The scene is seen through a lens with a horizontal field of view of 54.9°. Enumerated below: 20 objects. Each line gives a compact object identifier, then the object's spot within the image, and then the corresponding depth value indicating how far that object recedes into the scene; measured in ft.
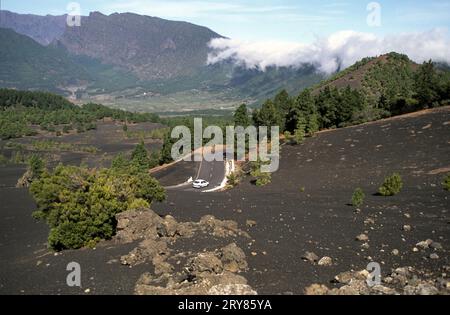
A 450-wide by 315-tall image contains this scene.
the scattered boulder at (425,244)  50.98
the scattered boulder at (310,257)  48.70
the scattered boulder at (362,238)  55.83
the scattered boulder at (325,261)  47.37
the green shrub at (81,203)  59.72
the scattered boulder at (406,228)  58.18
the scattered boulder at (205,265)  42.60
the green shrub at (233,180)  132.33
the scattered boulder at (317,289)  38.80
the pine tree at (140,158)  180.75
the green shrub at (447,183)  77.06
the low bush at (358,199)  75.66
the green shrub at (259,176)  121.19
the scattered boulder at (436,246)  50.03
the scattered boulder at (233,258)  45.19
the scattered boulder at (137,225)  58.18
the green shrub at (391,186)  81.05
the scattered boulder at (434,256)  46.98
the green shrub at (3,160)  282.19
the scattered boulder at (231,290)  37.58
